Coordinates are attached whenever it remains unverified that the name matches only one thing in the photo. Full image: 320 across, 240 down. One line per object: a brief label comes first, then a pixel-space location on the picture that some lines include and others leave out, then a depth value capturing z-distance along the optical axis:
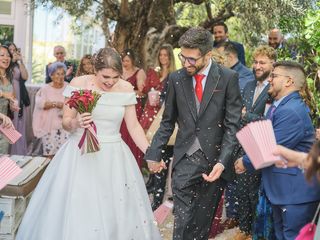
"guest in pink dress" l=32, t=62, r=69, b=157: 9.02
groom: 4.76
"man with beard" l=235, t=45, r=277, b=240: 6.04
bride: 4.97
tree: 8.70
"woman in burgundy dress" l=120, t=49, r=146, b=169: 8.56
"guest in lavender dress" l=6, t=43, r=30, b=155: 8.86
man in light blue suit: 4.59
